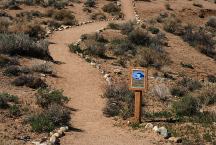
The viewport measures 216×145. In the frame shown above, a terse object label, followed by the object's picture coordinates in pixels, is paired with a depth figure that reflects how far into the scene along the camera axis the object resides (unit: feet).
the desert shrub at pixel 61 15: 117.70
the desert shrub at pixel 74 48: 82.12
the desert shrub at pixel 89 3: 140.46
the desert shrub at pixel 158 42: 91.76
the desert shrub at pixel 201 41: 102.37
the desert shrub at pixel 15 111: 44.88
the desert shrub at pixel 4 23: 87.39
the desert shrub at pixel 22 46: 68.90
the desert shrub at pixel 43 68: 63.16
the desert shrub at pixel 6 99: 46.26
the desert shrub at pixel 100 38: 92.17
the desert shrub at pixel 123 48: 84.04
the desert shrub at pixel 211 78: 80.45
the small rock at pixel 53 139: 38.41
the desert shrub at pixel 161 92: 56.75
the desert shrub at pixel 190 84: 65.98
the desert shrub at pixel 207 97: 54.13
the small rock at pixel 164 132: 41.29
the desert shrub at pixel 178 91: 60.41
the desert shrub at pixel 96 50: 80.53
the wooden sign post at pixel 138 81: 45.09
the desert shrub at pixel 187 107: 48.44
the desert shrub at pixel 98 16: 128.83
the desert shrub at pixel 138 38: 95.45
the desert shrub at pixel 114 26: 107.34
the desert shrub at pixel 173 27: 114.83
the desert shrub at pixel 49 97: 48.29
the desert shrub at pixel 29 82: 55.11
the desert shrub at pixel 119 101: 48.57
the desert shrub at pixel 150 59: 79.10
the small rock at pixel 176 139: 40.11
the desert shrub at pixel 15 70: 58.49
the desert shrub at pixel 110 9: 139.74
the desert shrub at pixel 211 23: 134.70
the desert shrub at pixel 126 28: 102.63
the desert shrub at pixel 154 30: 108.88
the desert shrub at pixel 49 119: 41.65
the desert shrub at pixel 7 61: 62.25
